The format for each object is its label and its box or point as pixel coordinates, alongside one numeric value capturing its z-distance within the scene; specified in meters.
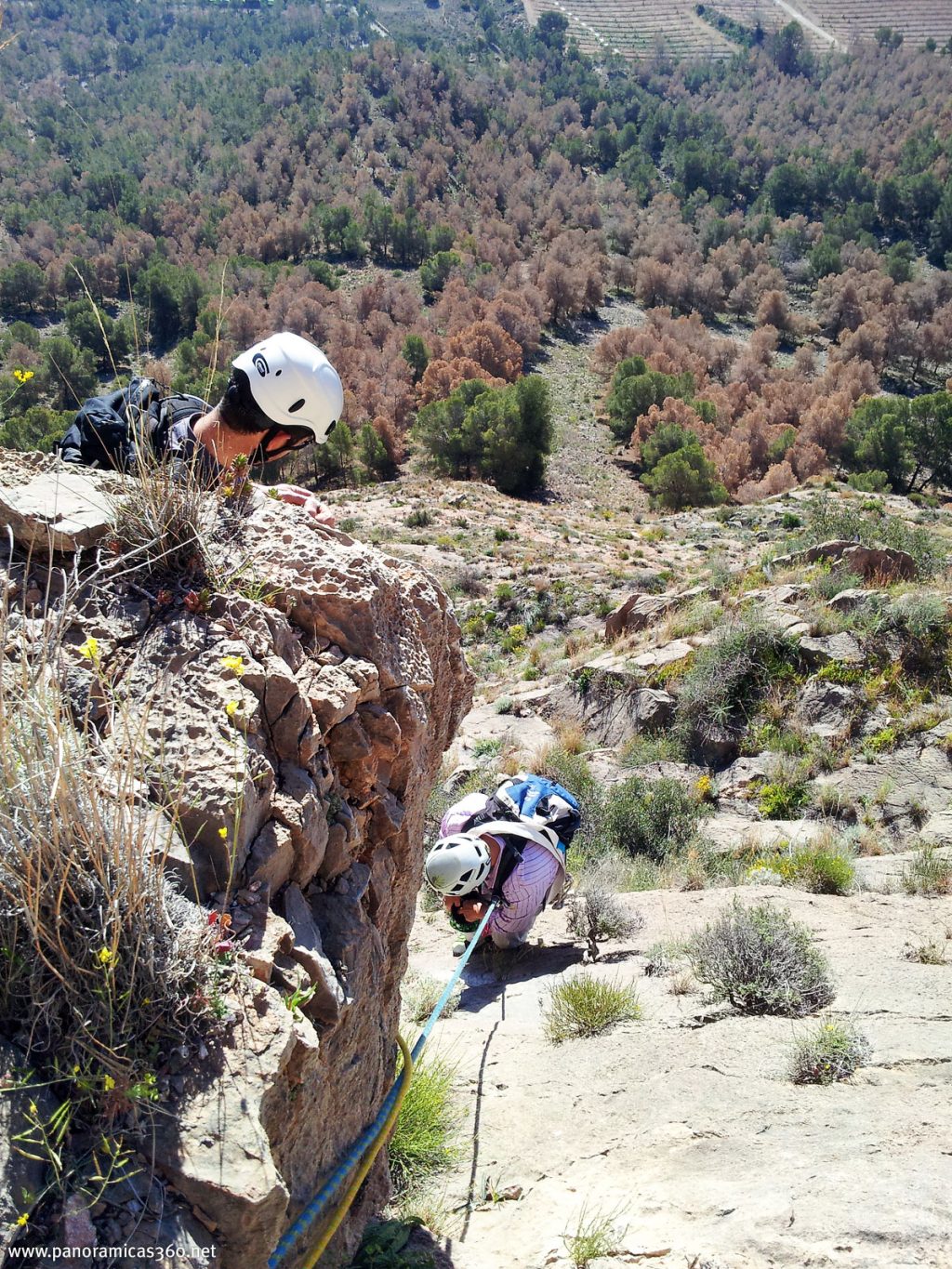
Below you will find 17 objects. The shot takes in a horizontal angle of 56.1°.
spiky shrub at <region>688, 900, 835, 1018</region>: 4.27
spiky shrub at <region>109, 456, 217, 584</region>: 2.24
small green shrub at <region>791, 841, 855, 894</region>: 6.07
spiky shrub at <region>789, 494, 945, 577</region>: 11.91
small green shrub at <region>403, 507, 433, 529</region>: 24.39
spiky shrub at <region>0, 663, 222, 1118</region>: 1.56
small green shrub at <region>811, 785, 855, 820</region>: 7.94
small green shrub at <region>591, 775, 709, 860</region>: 8.07
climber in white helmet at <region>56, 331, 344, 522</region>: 2.88
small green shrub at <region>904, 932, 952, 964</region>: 4.57
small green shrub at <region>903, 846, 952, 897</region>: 5.68
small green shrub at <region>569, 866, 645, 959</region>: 5.68
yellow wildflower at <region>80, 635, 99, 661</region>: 1.90
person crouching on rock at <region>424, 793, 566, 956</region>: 4.95
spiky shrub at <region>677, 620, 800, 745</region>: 9.73
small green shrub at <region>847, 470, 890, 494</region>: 32.18
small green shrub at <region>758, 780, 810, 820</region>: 8.26
